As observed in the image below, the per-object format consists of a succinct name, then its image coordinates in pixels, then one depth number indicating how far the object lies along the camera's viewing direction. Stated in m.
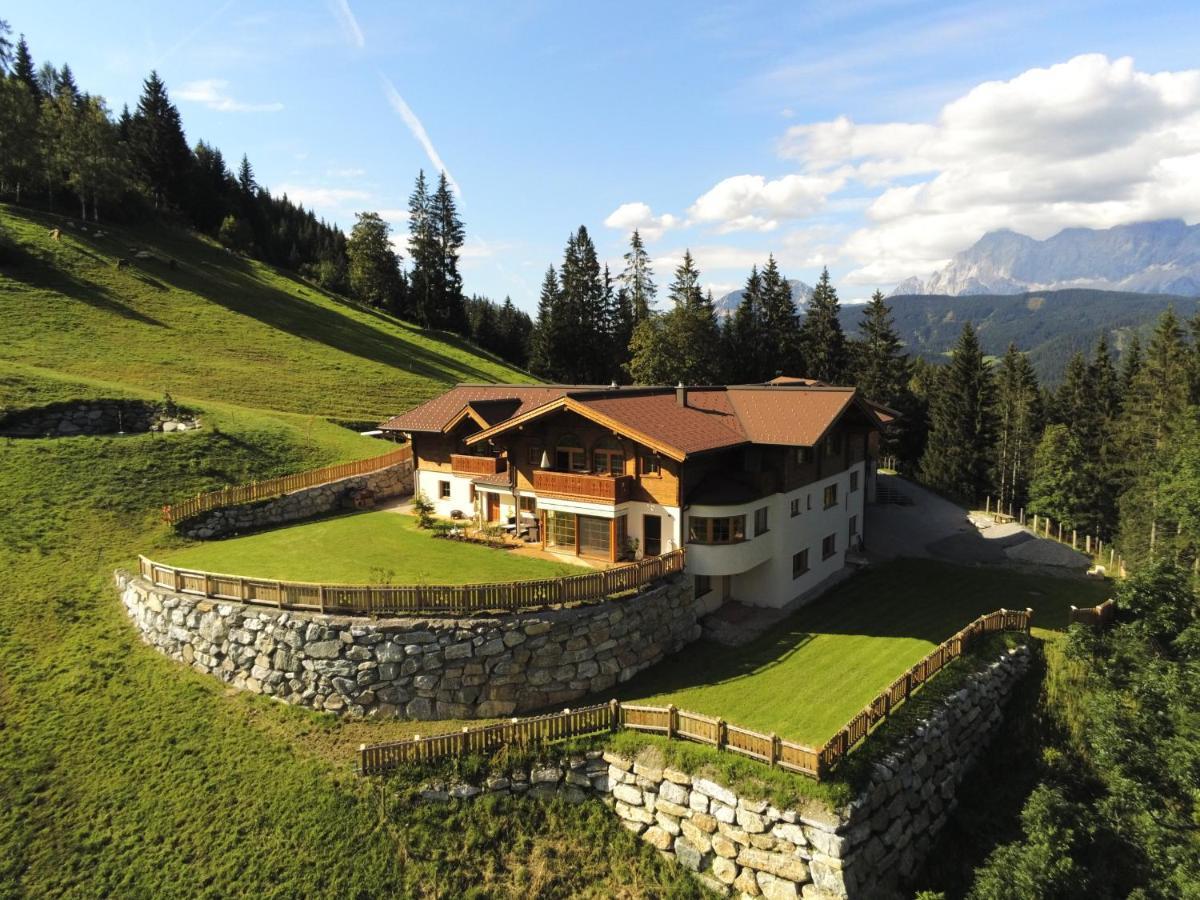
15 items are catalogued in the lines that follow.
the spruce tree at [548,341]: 78.06
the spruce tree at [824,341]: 71.69
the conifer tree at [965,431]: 56.38
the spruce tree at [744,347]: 74.75
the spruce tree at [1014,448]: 54.72
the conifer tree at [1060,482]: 45.94
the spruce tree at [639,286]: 80.00
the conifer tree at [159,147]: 87.25
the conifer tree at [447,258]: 88.94
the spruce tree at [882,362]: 65.25
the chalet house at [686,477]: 25.72
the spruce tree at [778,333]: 74.25
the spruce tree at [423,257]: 87.62
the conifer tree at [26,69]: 84.40
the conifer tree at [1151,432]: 37.72
